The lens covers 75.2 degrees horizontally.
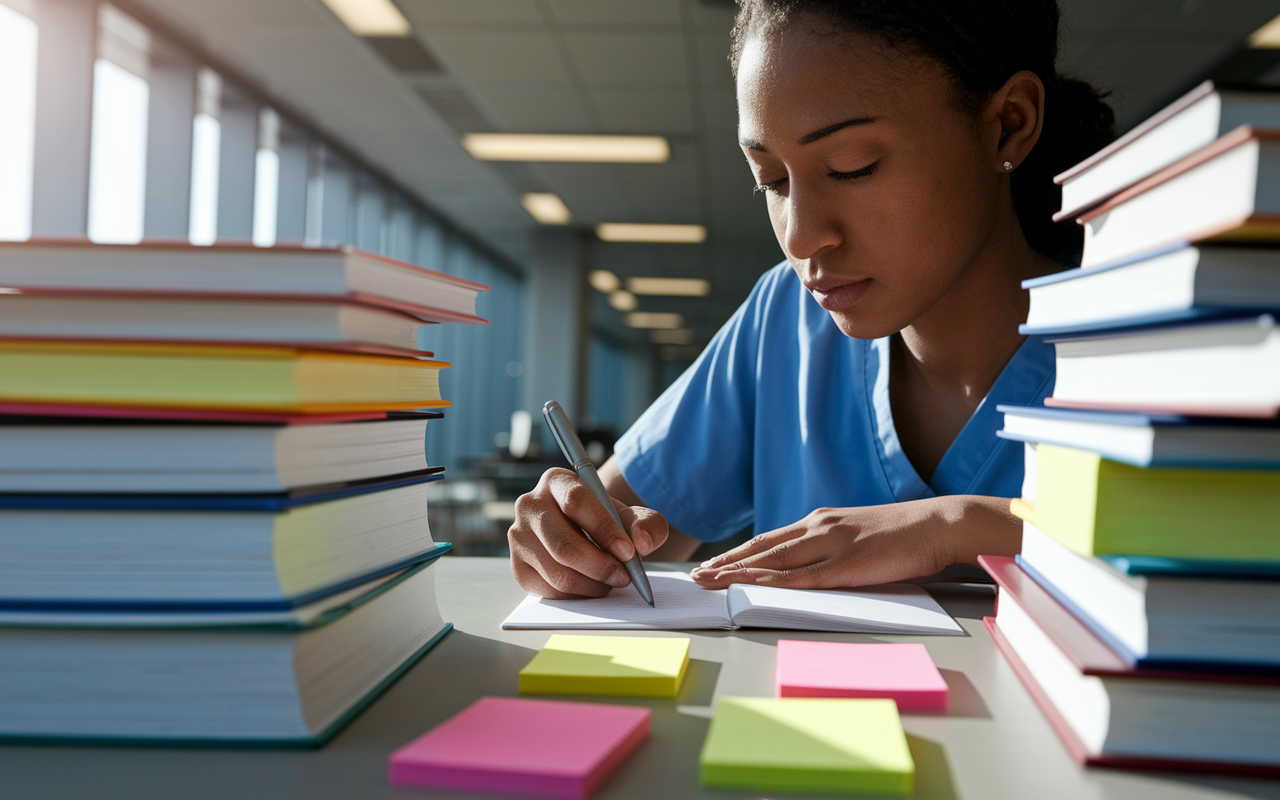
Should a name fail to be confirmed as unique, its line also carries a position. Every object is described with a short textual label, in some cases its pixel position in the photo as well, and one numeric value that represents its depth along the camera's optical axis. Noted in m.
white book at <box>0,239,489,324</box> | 0.43
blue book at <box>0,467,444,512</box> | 0.40
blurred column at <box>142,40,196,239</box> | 4.17
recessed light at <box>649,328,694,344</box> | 18.03
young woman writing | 0.78
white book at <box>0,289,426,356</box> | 0.43
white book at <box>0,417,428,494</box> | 0.41
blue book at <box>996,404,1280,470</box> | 0.34
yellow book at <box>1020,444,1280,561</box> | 0.37
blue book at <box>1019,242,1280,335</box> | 0.35
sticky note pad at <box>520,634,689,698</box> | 0.48
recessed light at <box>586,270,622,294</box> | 11.10
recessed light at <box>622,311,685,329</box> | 15.29
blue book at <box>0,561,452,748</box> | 0.41
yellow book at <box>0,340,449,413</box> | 0.42
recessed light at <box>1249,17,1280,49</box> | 3.72
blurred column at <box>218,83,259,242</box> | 4.75
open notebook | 0.62
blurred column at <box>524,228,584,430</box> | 9.01
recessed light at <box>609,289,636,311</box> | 12.81
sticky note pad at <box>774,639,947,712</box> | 0.45
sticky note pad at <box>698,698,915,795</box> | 0.35
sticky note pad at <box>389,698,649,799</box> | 0.35
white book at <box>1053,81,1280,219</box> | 0.35
